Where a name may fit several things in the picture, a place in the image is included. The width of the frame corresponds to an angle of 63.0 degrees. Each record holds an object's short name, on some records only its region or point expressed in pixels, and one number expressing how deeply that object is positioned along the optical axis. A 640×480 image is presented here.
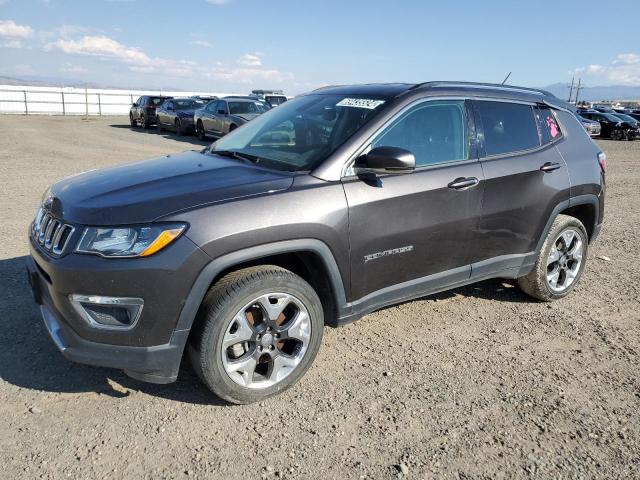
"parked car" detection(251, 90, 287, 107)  24.69
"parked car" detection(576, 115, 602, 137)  26.13
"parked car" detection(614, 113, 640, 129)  27.02
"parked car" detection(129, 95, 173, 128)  25.12
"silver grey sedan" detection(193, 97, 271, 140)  16.98
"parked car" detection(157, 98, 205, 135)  21.34
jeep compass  2.69
